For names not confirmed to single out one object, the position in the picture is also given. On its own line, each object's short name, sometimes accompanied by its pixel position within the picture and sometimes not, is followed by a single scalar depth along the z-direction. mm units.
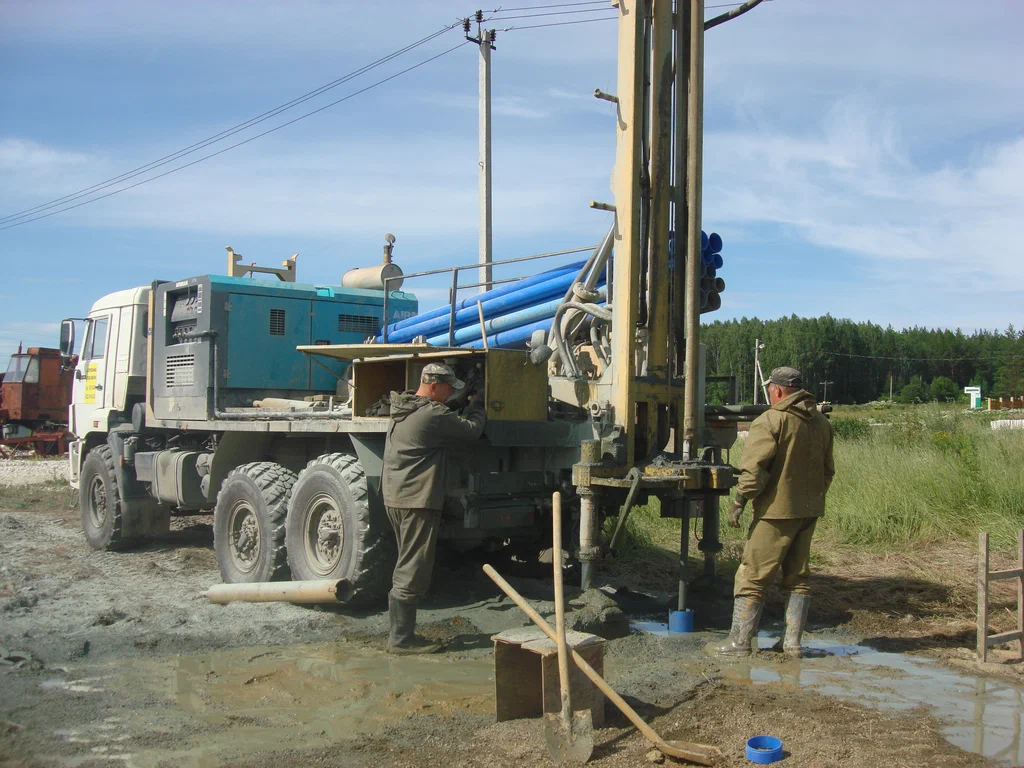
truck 6773
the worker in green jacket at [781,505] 6051
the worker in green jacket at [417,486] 6332
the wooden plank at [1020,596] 6009
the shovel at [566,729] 4230
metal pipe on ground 7012
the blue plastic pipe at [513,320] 8078
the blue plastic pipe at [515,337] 8141
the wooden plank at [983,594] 5770
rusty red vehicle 26422
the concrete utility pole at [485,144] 14438
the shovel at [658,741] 4125
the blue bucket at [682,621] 6715
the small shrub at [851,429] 17333
